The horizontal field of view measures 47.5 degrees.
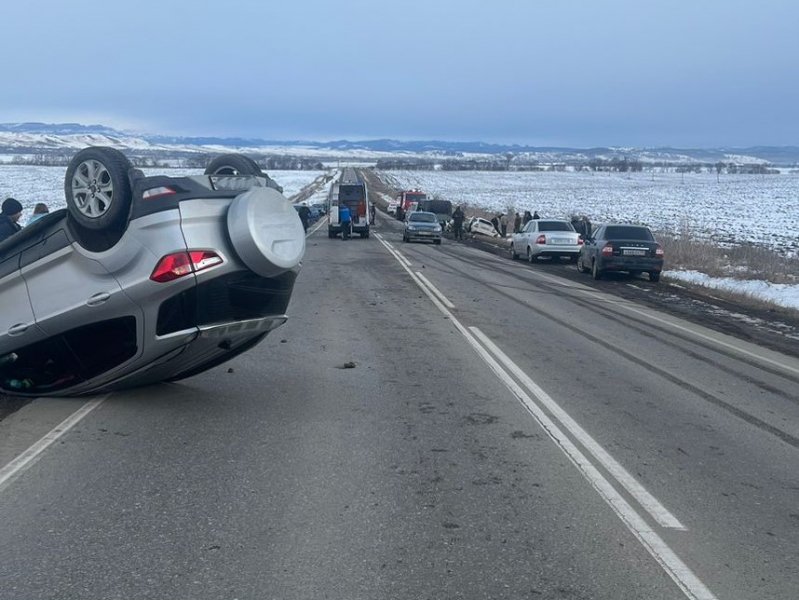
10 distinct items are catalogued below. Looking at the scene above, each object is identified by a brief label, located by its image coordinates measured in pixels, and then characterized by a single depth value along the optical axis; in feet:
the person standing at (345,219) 131.34
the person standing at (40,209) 38.31
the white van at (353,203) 135.23
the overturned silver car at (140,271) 23.53
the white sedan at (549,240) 99.09
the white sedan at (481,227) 149.18
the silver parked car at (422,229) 127.65
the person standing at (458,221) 145.89
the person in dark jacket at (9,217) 32.35
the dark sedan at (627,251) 77.92
